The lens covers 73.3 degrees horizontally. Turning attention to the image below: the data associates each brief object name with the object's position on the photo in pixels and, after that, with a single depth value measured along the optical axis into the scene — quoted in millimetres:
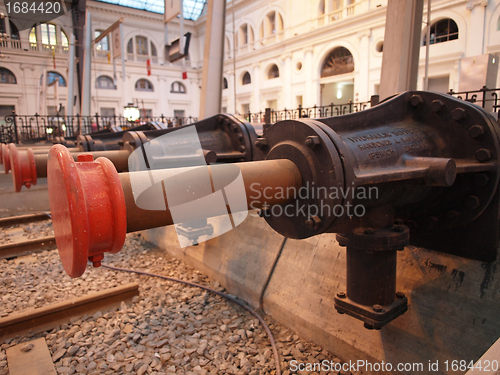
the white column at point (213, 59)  6711
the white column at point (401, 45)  4320
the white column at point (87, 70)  15070
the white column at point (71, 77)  15906
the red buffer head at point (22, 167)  2268
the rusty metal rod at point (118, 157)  2912
